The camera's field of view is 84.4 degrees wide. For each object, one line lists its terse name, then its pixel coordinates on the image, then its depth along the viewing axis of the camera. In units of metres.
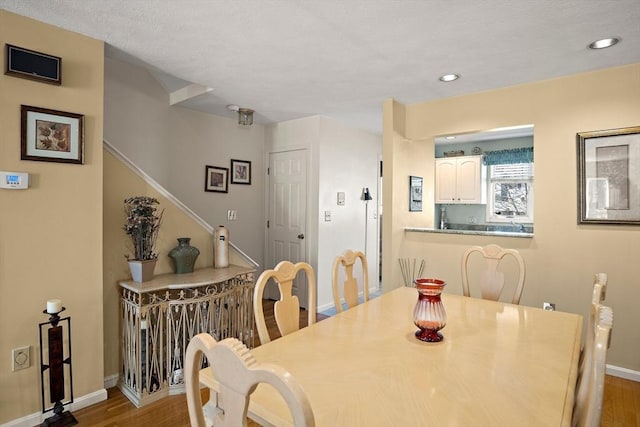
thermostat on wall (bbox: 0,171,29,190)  1.95
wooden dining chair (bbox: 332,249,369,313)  2.08
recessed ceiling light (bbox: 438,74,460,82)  2.91
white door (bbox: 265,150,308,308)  4.47
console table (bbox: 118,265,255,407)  2.35
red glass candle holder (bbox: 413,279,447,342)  1.44
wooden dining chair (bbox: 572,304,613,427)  0.78
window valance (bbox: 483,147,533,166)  5.11
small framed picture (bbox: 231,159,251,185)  4.50
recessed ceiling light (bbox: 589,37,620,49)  2.25
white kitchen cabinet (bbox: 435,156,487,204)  5.26
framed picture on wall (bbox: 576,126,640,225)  2.68
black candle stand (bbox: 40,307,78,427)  2.03
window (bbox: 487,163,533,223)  5.13
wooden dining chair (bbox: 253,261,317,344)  1.56
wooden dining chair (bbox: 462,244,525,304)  2.21
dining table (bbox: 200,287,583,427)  0.96
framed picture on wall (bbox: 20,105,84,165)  2.04
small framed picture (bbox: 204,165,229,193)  4.19
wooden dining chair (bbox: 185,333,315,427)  0.60
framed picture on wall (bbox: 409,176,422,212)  3.92
